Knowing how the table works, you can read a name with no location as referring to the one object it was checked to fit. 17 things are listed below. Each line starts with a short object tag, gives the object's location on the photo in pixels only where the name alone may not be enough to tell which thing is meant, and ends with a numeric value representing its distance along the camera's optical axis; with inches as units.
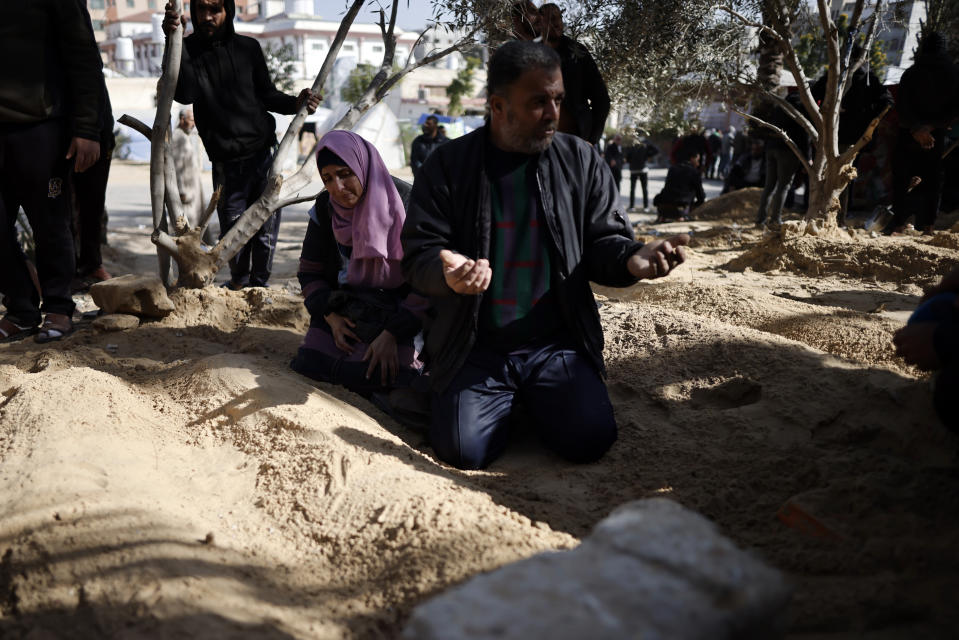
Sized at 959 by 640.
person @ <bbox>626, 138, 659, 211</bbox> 479.8
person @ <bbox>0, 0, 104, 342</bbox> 142.2
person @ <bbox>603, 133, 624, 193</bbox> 547.5
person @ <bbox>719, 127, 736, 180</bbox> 790.4
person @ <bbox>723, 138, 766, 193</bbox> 480.1
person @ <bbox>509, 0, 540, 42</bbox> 177.6
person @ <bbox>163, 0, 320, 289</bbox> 177.5
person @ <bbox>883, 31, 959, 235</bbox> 250.2
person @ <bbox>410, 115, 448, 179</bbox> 420.7
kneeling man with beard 108.6
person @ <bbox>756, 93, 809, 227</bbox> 321.7
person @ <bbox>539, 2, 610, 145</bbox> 180.5
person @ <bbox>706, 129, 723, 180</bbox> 745.6
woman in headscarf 126.7
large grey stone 46.7
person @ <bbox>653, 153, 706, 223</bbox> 415.2
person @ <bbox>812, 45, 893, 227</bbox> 289.6
